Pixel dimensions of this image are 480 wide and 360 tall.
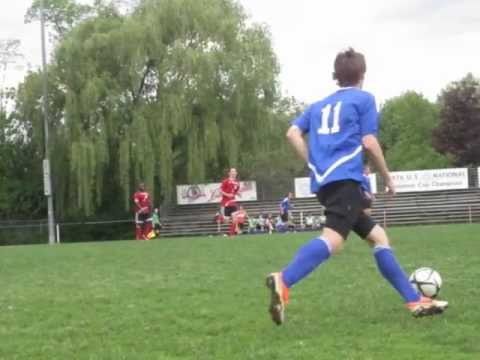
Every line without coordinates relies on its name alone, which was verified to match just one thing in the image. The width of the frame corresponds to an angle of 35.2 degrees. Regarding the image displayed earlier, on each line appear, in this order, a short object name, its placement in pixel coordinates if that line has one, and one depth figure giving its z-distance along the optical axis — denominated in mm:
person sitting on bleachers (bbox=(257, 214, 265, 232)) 36625
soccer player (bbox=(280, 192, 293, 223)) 35094
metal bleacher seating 38500
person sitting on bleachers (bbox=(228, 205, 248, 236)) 27172
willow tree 35188
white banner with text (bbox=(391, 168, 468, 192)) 40719
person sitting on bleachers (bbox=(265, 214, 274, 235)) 35866
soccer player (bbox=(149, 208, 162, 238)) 35469
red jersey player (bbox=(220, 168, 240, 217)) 24609
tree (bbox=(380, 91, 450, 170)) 73312
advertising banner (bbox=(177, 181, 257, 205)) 40275
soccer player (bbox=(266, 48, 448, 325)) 5230
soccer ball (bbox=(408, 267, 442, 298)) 6219
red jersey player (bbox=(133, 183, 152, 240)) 28344
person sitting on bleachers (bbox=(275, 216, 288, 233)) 35312
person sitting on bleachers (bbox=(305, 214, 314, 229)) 36344
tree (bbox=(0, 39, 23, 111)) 46769
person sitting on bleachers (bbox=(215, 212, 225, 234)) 38194
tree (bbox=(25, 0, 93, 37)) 43781
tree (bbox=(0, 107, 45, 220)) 43094
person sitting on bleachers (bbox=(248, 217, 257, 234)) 36259
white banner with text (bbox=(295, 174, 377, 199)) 42219
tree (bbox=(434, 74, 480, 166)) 53312
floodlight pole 34094
